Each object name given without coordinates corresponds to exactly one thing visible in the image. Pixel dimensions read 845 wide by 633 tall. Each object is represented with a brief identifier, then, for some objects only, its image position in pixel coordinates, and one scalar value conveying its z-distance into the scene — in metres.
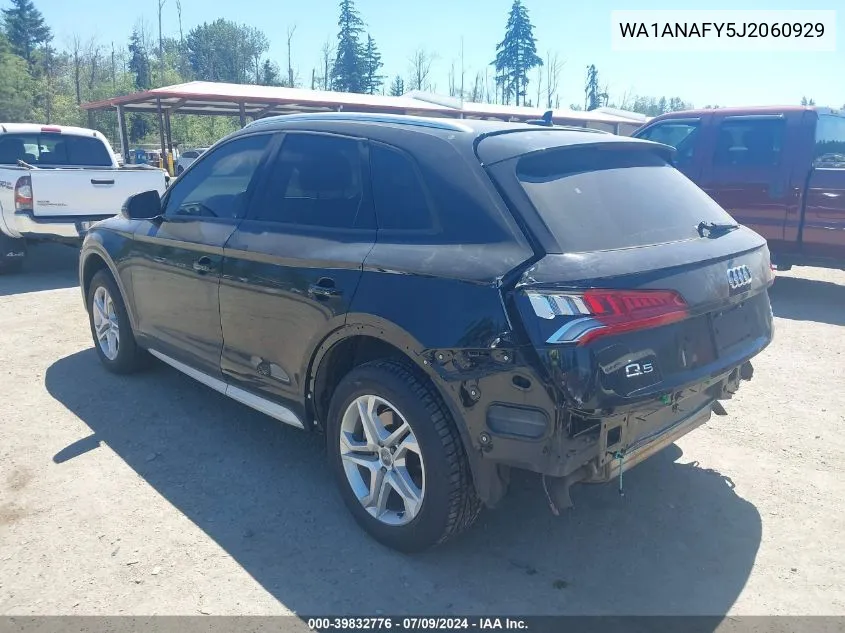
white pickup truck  8.29
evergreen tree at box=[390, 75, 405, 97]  88.19
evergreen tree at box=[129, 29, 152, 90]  73.12
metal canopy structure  24.38
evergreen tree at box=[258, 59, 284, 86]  83.44
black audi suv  2.55
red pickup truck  7.76
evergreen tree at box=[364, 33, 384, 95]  81.94
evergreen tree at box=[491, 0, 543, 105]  76.44
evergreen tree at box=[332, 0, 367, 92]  80.69
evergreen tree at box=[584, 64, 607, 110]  100.25
